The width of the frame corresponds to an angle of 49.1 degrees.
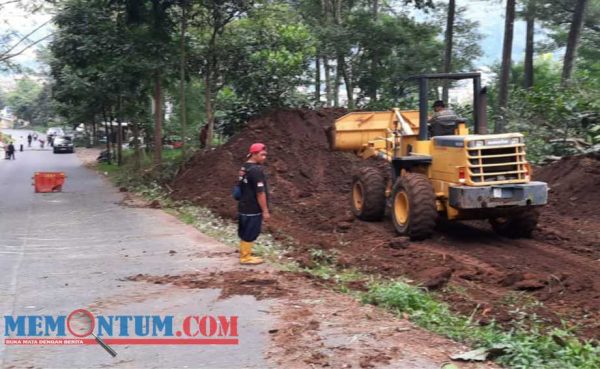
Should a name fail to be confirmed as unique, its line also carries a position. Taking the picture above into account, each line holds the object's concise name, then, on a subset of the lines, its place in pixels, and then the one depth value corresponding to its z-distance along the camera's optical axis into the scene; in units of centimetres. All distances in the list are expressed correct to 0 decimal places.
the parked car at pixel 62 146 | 5881
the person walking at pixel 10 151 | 4959
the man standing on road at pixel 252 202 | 897
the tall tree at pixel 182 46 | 1998
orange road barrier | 2170
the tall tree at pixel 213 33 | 2030
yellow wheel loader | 986
